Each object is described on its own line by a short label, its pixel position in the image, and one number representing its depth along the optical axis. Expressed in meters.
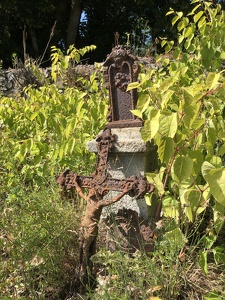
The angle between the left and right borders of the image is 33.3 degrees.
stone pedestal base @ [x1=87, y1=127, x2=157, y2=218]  1.89
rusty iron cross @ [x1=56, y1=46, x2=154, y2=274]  1.82
